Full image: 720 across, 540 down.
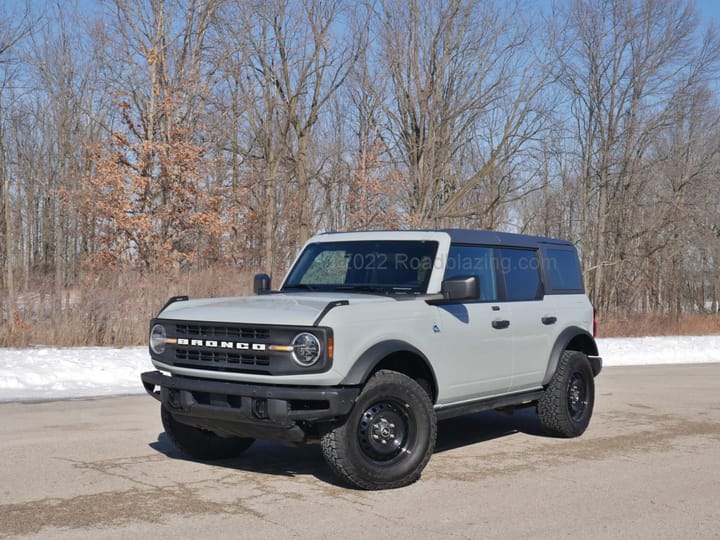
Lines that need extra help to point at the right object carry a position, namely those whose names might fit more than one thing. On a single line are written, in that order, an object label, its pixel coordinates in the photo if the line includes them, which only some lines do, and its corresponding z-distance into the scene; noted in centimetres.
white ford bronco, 639
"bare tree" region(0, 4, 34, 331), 1795
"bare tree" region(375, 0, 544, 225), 3198
